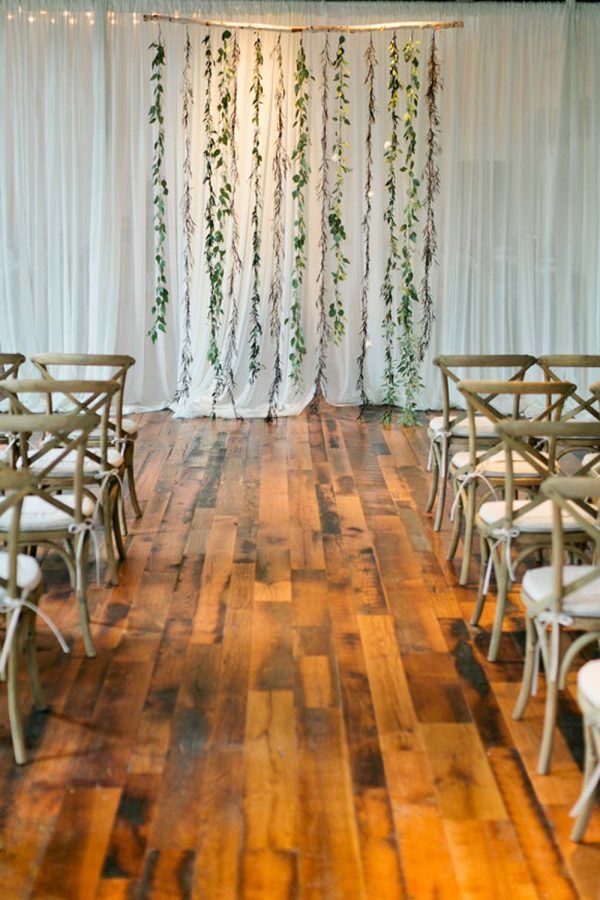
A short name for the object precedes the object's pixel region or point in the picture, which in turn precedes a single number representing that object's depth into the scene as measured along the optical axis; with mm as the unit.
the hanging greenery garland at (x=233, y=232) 7785
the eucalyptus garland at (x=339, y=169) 7597
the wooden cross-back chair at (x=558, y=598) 2842
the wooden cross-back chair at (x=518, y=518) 3582
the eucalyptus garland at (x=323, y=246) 8008
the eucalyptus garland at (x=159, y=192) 7543
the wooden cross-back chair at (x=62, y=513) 3682
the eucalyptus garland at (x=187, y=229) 7922
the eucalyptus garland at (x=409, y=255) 7535
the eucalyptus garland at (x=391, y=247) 7603
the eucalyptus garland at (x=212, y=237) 7598
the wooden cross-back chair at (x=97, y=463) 4309
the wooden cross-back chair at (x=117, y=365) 4961
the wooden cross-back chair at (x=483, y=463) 4273
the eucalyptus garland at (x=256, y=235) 7711
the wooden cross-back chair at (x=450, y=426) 5109
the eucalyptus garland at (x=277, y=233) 7949
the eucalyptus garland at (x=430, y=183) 7895
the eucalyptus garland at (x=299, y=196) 7574
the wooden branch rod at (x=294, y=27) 7359
